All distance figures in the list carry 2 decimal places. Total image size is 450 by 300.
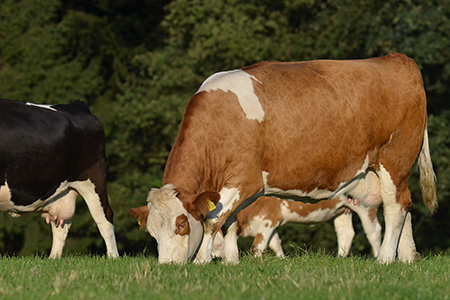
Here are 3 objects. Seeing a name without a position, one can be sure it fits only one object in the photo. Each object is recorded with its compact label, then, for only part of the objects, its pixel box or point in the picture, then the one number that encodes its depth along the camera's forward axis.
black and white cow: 18.40
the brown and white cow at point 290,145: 14.73
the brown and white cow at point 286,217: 26.43
